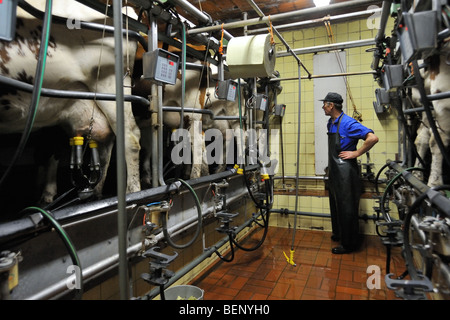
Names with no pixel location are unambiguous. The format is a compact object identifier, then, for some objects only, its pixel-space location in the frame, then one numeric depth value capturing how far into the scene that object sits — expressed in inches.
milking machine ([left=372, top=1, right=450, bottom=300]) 46.9
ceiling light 128.1
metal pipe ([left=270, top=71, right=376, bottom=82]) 128.1
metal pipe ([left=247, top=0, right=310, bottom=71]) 74.4
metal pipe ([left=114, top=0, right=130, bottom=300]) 33.8
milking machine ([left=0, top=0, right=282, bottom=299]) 44.3
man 124.6
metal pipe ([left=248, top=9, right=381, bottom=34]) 99.6
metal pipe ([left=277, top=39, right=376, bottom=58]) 121.1
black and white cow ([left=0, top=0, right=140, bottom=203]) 60.0
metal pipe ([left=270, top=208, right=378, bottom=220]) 152.1
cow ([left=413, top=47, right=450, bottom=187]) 76.0
